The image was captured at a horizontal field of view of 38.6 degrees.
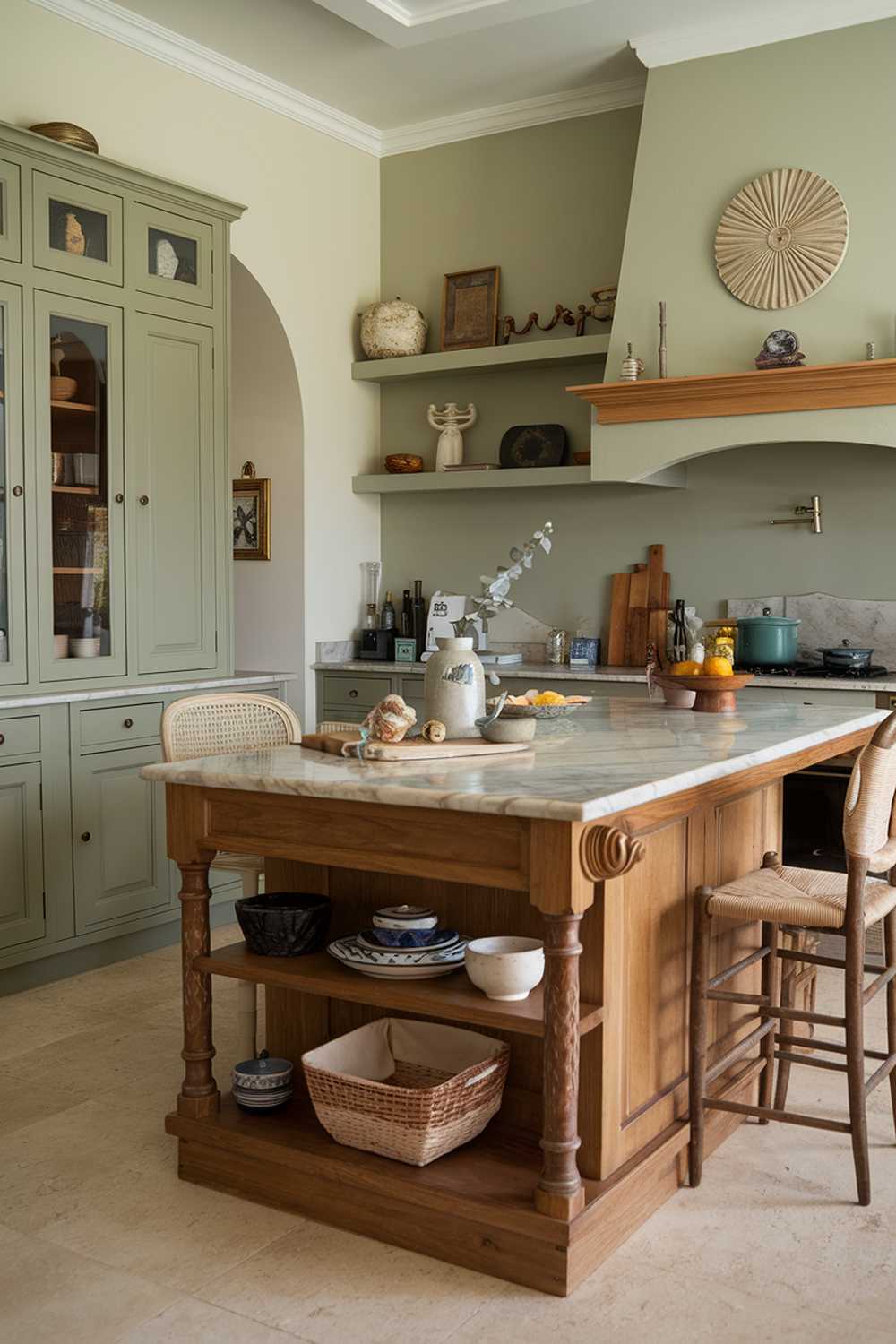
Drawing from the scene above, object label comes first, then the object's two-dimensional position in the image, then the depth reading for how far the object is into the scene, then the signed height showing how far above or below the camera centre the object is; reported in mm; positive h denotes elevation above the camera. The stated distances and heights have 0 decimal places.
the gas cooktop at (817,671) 4641 -288
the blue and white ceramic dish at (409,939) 2537 -693
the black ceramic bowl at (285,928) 2672 -706
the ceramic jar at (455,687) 2939 -219
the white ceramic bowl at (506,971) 2371 -706
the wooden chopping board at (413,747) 2650 -335
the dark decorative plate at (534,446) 5523 +638
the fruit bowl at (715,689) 3514 -265
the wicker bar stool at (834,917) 2605 -668
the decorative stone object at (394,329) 5762 +1184
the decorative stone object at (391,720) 2738 -276
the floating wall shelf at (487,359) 5281 +1005
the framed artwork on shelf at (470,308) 5711 +1278
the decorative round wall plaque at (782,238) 4602 +1295
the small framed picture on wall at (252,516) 5699 +334
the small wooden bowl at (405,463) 5812 +585
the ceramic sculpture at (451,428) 5805 +745
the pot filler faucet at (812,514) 5043 +316
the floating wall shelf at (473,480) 5309 +485
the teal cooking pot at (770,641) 4906 -180
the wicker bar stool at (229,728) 3379 -381
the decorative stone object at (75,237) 4133 +1142
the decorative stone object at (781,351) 4578 +873
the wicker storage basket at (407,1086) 2434 -993
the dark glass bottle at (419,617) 5883 -118
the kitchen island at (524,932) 2258 -742
